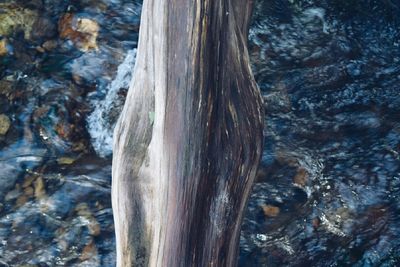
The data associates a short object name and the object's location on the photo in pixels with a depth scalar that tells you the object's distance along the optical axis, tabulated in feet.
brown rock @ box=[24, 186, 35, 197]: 12.62
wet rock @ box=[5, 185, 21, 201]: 12.57
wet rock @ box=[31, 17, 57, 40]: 14.71
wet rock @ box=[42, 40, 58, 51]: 14.53
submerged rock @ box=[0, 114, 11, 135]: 13.32
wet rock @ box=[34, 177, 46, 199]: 12.62
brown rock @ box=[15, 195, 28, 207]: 12.50
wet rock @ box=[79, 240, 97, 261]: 11.94
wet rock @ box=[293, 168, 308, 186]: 12.82
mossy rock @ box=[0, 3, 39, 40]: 14.70
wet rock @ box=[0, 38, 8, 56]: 14.35
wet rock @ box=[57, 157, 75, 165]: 12.99
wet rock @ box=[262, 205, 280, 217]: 12.49
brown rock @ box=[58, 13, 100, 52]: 14.65
